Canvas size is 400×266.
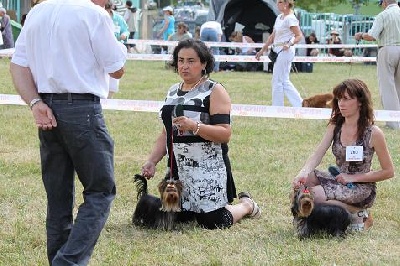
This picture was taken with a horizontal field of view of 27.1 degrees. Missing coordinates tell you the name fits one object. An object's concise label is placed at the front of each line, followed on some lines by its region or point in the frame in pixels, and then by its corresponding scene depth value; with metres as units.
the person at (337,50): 25.42
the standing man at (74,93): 3.61
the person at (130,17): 26.31
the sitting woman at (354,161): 5.07
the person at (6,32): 19.33
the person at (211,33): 21.12
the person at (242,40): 22.03
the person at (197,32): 24.12
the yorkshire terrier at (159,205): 5.01
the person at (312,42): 24.35
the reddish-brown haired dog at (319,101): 11.30
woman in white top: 10.77
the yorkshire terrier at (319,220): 4.90
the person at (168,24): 25.27
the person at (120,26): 12.16
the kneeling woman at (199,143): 5.04
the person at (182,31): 22.61
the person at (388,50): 9.87
